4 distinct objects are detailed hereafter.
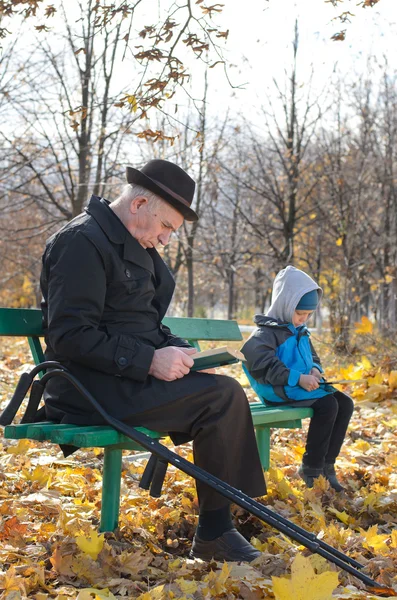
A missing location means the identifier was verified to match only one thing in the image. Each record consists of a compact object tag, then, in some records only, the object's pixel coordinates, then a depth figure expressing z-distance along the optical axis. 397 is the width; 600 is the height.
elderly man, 2.76
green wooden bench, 2.63
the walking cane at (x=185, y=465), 2.45
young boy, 3.95
